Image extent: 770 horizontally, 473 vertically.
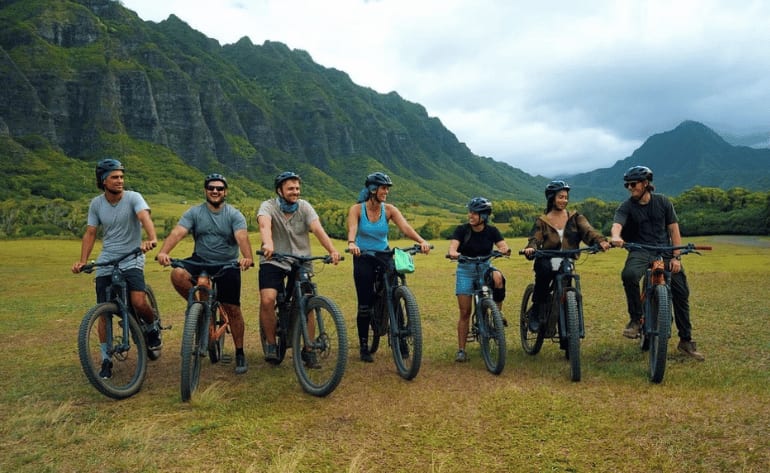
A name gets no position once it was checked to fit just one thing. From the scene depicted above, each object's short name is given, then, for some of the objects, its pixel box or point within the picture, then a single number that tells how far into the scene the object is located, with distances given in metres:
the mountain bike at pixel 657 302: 5.63
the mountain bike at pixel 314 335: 5.39
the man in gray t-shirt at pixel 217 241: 6.23
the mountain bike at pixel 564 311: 5.98
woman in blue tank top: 6.74
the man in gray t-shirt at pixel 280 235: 6.28
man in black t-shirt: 6.70
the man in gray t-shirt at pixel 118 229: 6.16
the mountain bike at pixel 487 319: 6.28
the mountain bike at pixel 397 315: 5.96
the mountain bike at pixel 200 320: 5.34
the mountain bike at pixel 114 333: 5.37
